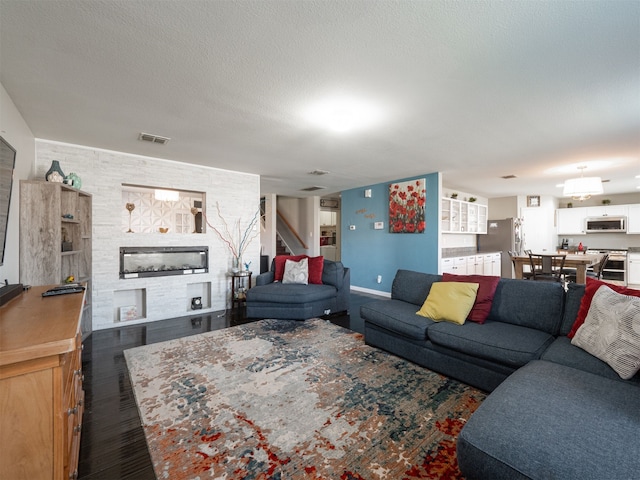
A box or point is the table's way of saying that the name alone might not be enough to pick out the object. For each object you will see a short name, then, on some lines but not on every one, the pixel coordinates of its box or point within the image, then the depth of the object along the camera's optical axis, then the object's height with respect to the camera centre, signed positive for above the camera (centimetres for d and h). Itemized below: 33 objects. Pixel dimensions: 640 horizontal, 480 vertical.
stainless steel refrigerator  701 -3
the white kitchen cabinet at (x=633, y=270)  637 -75
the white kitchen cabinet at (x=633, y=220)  670 +41
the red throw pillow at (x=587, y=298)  200 -44
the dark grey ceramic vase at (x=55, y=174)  300 +71
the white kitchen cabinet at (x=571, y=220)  757 +46
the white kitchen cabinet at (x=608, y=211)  687 +66
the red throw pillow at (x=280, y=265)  480 -44
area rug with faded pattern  153 -120
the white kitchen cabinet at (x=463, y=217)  598 +50
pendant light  428 +77
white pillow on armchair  453 -54
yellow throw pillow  255 -60
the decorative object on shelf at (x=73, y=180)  321 +69
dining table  453 -41
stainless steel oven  643 -75
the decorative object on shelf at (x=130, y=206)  598 +72
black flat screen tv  191 +40
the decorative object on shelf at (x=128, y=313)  393 -101
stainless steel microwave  686 +32
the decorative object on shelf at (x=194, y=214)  670 +61
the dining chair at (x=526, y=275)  496 -68
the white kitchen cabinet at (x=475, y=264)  608 -58
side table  476 -83
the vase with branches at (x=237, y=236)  481 +6
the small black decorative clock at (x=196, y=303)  450 -101
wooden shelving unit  268 +9
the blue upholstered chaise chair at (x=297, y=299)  401 -88
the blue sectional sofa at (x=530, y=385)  103 -77
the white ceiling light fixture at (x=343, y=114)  242 +116
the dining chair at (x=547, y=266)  449 -47
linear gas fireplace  398 -32
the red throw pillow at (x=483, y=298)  254 -55
